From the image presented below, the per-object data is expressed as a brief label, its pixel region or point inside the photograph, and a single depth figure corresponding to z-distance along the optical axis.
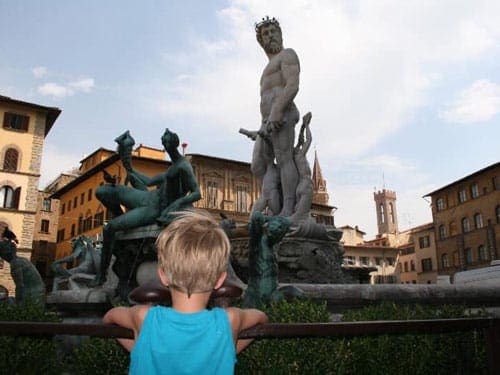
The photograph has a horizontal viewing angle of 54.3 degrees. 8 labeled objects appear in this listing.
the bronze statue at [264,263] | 3.60
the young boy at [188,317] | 1.59
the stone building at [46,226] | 52.44
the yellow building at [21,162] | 37.12
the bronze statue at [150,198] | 4.64
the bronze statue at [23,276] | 5.73
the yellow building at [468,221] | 49.22
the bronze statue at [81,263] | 7.86
